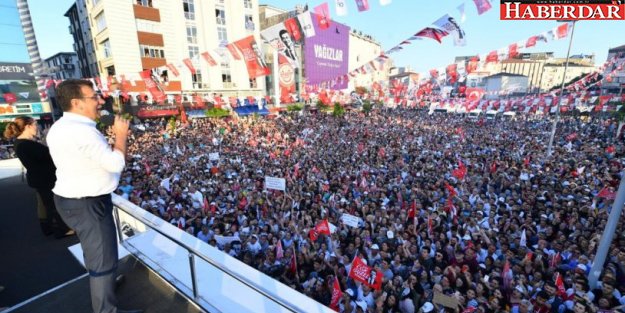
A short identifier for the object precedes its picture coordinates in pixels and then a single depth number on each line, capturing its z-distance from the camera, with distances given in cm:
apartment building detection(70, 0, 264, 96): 2620
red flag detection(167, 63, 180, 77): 1810
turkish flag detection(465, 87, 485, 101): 3212
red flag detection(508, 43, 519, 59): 1573
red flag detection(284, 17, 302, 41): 1444
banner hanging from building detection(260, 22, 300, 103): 1629
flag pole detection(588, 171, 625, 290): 444
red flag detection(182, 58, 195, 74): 1781
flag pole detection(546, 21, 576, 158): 1343
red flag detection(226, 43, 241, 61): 1565
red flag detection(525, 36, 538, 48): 1517
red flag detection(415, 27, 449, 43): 1296
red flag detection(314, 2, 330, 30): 1223
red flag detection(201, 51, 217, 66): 1743
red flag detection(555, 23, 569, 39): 1461
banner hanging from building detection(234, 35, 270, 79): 1512
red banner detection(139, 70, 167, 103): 2175
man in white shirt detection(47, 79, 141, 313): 173
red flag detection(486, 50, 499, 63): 1633
